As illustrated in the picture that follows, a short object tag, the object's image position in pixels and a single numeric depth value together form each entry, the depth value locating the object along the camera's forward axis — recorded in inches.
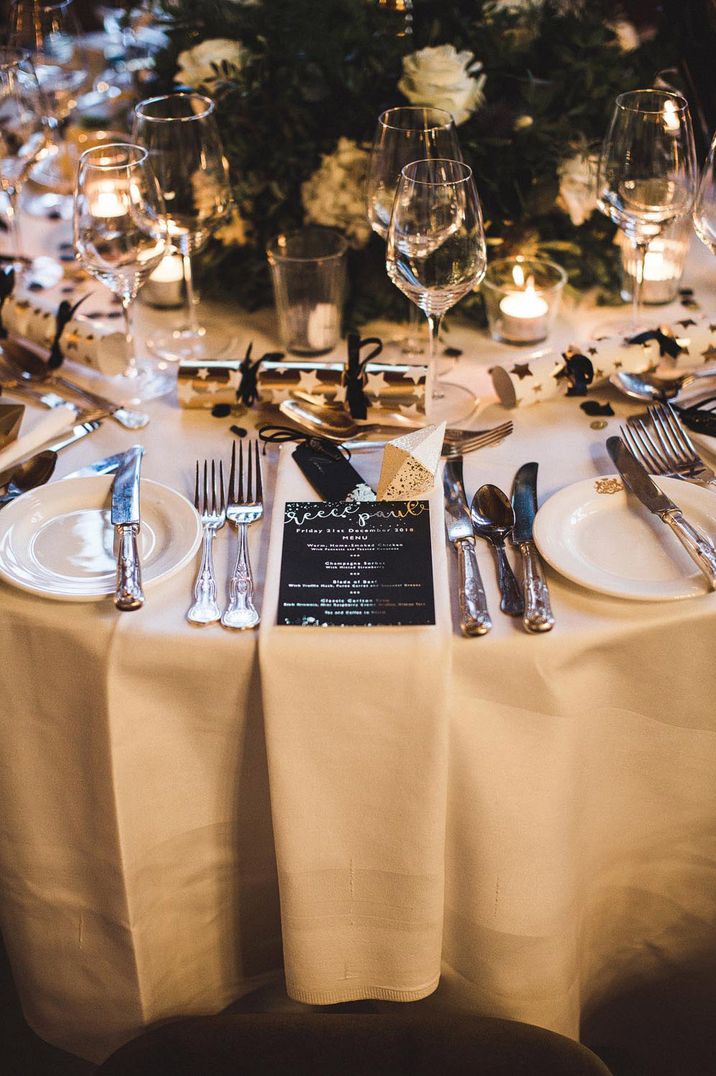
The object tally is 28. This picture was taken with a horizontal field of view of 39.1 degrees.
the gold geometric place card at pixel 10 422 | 51.3
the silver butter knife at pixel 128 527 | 39.8
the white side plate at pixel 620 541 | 40.4
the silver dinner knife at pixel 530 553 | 39.0
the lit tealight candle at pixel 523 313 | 60.4
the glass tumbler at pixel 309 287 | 58.7
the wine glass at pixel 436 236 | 47.9
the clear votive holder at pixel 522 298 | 60.5
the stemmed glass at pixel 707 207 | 52.7
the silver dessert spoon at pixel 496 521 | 42.3
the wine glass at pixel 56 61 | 84.9
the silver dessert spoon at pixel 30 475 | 48.5
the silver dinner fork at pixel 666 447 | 48.4
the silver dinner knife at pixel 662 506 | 41.2
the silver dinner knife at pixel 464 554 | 39.1
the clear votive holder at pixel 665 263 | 64.4
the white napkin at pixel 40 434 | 50.9
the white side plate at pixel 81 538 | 41.3
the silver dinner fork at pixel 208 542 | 40.1
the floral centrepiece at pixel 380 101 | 60.8
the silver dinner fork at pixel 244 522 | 40.0
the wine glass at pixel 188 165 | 58.9
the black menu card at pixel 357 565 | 39.6
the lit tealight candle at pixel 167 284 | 66.7
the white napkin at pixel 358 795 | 38.4
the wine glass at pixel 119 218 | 51.9
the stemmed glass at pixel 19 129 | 65.1
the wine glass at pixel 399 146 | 53.8
